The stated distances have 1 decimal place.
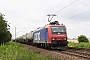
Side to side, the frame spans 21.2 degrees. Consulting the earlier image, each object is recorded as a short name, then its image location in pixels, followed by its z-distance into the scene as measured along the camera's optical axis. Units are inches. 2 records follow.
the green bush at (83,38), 2007.0
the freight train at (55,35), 978.1
